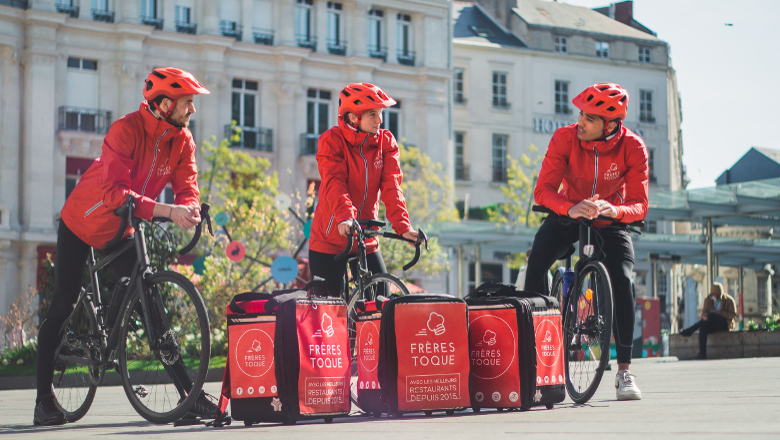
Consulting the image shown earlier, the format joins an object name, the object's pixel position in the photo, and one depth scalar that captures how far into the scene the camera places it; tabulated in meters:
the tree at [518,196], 44.31
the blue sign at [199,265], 22.14
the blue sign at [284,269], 20.08
